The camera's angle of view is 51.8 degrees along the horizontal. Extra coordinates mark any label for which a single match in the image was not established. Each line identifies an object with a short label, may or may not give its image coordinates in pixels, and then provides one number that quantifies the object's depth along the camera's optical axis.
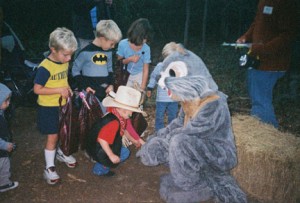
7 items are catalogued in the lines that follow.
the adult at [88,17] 4.84
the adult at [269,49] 3.70
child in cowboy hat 3.32
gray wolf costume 3.01
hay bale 3.13
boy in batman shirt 3.91
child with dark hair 4.54
